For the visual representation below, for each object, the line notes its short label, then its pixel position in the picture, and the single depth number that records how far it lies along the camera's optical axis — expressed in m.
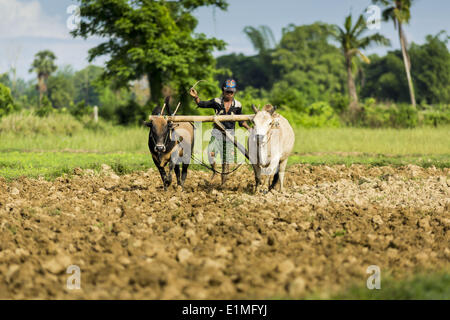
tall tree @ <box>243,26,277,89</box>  62.09
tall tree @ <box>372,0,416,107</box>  37.31
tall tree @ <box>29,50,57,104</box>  72.38
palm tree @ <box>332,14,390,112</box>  37.44
